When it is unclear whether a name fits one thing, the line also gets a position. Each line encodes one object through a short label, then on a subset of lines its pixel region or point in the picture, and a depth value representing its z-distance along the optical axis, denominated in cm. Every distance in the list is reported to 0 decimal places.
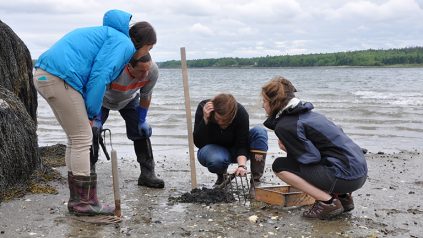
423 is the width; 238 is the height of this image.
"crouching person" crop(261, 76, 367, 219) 503
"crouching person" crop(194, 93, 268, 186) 609
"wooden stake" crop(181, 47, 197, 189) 605
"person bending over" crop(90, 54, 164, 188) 571
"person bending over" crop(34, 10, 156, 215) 465
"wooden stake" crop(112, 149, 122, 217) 490
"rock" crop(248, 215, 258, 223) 509
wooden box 557
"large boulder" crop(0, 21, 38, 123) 718
